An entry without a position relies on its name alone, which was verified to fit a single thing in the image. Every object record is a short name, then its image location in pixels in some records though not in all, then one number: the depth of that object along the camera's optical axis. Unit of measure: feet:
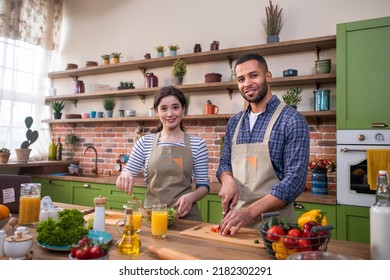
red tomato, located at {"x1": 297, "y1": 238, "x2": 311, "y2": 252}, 3.56
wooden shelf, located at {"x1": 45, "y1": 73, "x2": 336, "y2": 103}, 10.52
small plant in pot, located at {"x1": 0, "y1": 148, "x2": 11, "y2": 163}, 13.12
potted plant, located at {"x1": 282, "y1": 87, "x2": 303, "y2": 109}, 10.87
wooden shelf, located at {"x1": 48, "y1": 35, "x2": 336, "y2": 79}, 10.65
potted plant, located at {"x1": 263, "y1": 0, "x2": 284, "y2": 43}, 11.42
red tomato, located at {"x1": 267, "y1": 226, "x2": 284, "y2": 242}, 3.75
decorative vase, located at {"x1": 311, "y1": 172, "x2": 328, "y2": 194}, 9.89
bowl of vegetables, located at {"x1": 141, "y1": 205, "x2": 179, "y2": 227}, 5.34
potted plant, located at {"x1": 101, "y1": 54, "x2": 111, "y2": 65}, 14.88
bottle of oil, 4.15
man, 5.44
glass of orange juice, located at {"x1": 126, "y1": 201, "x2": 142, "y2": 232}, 5.14
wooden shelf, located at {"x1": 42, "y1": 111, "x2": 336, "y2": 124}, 10.14
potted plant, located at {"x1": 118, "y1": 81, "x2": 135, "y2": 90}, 14.32
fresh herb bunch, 4.17
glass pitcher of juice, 5.63
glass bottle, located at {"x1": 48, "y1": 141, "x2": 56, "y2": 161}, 15.89
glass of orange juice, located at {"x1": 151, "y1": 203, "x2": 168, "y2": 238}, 4.83
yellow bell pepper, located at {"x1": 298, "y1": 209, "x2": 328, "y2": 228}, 4.32
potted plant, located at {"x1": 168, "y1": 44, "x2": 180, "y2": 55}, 13.17
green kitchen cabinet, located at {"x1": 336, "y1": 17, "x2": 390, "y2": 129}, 8.78
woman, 7.06
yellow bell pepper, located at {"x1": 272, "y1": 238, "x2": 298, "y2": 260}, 3.67
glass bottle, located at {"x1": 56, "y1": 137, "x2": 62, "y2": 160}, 15.93
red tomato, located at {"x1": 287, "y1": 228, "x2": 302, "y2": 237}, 3.68
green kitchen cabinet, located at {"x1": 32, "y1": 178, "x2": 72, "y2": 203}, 13.61
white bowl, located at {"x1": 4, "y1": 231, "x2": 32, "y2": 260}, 3.77
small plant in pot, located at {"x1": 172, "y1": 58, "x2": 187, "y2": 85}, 12.68
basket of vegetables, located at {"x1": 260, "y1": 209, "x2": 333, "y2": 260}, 3.60
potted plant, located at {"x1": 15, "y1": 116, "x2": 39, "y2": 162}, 14.08
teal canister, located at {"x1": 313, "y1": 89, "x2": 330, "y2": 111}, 10.23
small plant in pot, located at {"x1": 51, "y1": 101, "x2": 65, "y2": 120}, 16.15
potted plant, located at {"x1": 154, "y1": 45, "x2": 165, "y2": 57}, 13.42
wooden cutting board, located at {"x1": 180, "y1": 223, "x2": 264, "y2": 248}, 4.54
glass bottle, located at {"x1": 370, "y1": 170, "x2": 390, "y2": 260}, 3.55
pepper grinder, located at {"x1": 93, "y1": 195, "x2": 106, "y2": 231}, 4.93
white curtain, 14.70
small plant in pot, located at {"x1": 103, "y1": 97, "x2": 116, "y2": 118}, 14.70
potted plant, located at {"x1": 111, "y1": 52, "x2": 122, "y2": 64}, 14.64
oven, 8.75
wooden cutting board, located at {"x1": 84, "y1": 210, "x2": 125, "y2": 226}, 5.75
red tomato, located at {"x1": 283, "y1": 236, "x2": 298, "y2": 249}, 3.60
